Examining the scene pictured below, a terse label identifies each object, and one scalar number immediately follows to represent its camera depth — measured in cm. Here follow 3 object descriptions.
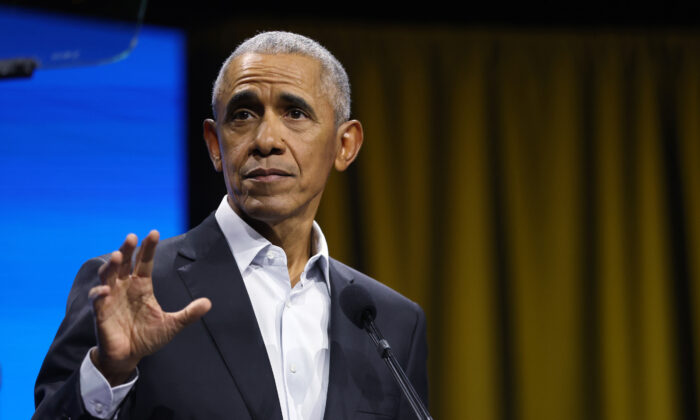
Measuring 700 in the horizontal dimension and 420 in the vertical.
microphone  681
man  675
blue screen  751
